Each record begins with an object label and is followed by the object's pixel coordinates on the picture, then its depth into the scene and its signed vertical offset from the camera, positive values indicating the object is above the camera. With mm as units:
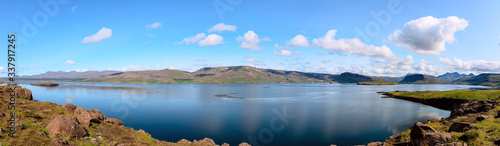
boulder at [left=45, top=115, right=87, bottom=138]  18781 -4312
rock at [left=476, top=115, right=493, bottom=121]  27594 -4762
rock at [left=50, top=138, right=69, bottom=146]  16219 -4824
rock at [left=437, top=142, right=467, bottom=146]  16047 -4730
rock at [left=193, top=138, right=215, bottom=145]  29531 -8658
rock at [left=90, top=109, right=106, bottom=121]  29203 -4965
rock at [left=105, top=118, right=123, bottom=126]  31081 -6249
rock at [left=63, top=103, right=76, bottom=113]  30459 -4150
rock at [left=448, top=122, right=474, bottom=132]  21542 -4848
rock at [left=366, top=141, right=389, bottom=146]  29383 -8748
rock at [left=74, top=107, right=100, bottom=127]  24241 -4516
